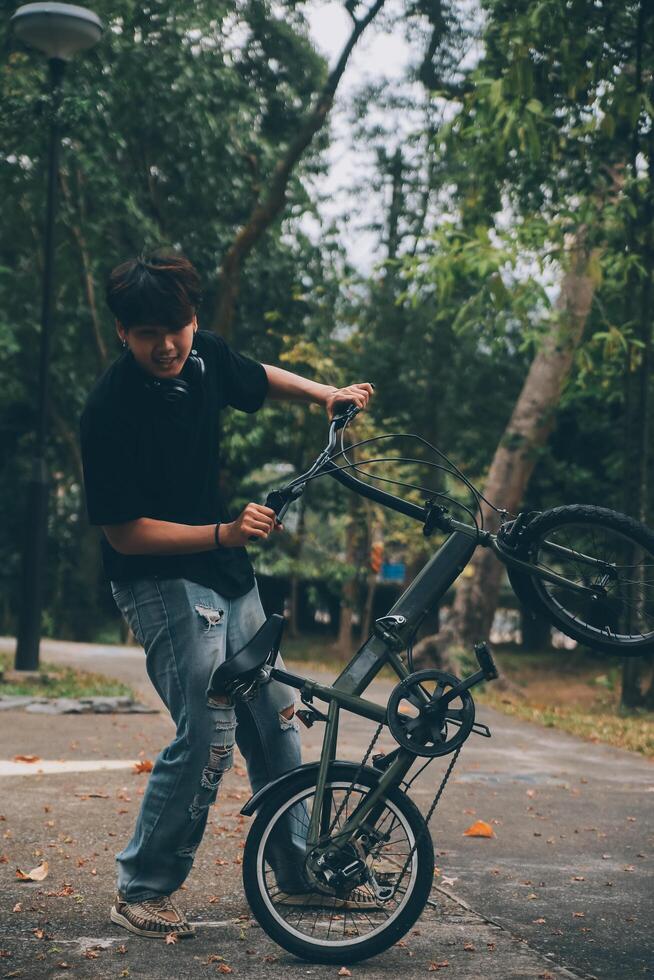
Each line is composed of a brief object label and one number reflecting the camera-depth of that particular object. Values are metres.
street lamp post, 10.71
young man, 3.55
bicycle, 3.53
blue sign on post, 30.15
